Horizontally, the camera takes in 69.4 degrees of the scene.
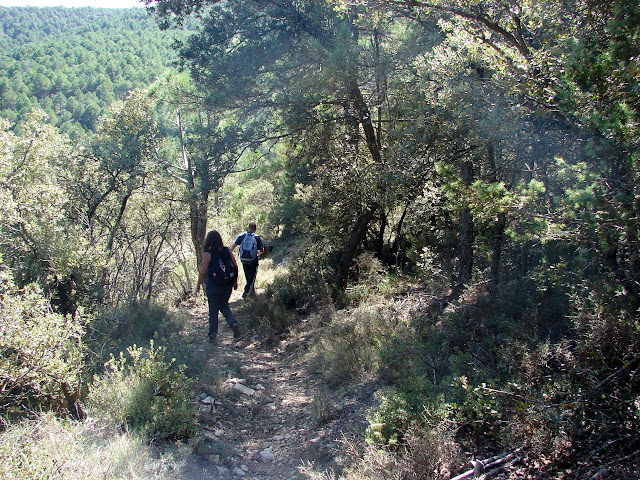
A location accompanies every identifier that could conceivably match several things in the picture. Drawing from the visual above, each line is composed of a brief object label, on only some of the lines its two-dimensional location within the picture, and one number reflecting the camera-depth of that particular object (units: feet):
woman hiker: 23.80
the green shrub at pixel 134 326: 19.99
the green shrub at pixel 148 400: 13.58
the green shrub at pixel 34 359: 13.87
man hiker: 31.48
